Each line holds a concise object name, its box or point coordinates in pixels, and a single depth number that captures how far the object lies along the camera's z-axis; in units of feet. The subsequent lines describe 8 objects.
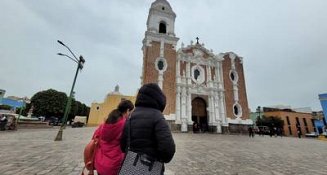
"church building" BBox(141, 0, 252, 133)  70.95
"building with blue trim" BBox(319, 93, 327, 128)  87.30
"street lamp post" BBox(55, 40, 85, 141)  29.40
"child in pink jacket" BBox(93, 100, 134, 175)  6.70
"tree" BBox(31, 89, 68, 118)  117.19
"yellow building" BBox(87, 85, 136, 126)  108.88
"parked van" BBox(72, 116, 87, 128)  102.04
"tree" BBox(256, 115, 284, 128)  124.26
